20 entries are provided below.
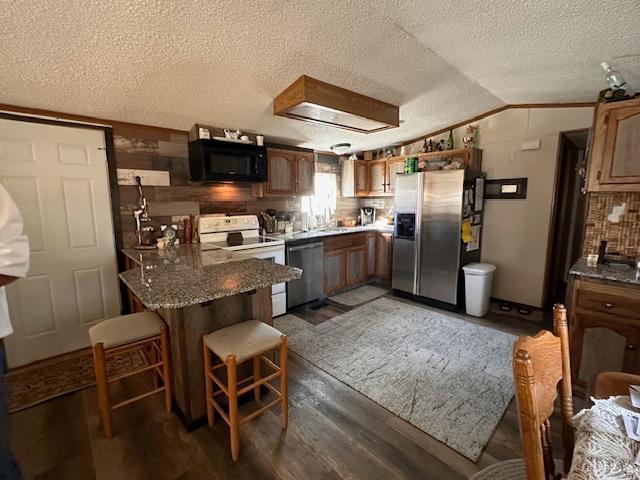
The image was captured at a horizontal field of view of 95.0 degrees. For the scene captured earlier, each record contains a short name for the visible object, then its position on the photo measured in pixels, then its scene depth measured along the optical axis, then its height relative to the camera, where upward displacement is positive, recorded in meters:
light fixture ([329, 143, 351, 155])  4.09 +0.75
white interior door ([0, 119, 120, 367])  2.41 -0.29
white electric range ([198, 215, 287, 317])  3.25 -0.46
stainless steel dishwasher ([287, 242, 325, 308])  3.58 -0.94
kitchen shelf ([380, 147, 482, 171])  3.77 +0.59
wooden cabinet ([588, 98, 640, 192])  1.97 +0.35
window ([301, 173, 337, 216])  4.69 +0.07
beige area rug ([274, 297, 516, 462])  1.90 -1.39
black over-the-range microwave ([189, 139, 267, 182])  3.02 +0.43
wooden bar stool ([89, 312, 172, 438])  1.70 -0.84
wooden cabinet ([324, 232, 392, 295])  4.13 -0.89
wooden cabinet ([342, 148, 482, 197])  4.68 +0.39
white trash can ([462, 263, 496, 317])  3.47 -1.04
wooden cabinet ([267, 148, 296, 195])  3.69 +0.37
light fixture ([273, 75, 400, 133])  2.42 +0.84
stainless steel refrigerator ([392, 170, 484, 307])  3.56 -0.38
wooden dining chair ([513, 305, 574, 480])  0.71 -0.54
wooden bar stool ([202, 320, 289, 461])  1.57 -0.83
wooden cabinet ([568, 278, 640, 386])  1.88 -0.86
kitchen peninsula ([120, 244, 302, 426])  1.53 -0.48
